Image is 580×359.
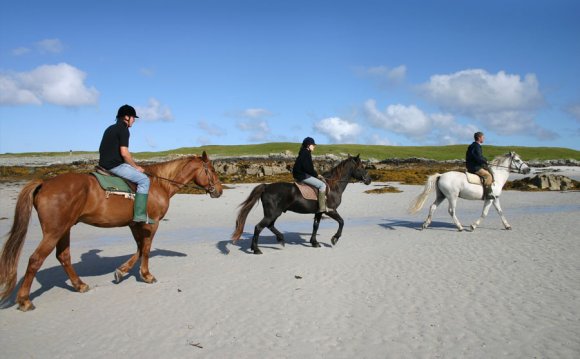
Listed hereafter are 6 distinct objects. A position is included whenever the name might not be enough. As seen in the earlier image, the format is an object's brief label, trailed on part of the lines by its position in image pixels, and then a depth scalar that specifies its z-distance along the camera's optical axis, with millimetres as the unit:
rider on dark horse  11408
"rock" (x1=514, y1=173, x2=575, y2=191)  29094
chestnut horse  6805
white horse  14109
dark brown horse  11141
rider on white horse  13953
